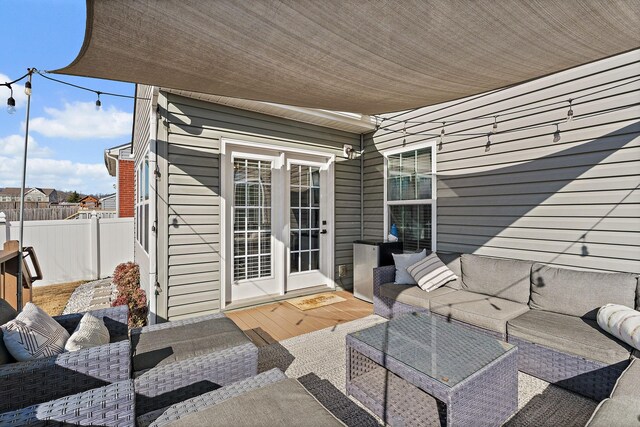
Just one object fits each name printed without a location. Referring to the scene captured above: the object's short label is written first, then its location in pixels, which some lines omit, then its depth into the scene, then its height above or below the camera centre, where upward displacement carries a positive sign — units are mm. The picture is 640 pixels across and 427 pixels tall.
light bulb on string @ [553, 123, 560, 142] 3119 +819
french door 4176 -91
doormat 4304 -1278
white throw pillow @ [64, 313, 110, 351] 1849 -768
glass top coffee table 1749 -978
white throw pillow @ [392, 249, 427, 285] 3834 -632
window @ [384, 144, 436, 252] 4355 +284
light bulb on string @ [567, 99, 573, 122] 3031 +1009
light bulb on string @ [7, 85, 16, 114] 2673 +993
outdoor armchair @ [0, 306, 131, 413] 1470 -809
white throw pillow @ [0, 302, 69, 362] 1651 -688
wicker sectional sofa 2205 -906
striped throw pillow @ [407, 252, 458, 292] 3541 -696
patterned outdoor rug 2027 -1342
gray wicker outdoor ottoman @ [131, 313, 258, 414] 1638 -911
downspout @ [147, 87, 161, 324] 3512 +44
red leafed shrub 3949 -1149
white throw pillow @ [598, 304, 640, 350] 2055 -780
